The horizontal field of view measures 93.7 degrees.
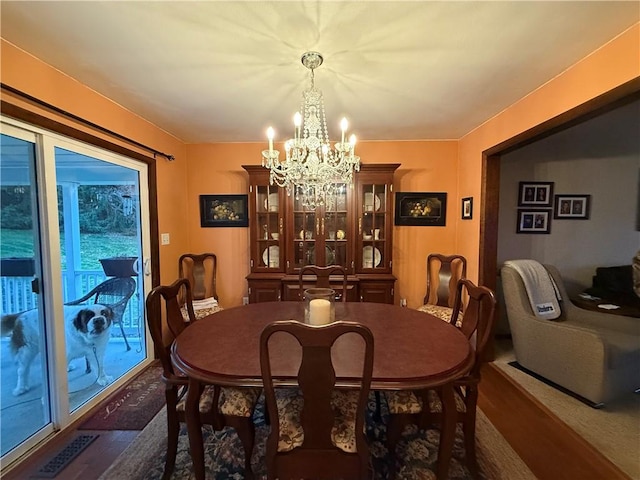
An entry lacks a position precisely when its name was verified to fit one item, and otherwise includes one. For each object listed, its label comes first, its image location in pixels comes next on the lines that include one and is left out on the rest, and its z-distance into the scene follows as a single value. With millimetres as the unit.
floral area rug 1676
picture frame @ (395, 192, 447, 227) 3592
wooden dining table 1288
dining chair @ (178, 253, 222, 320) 3388
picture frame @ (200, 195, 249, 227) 3688
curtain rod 1650
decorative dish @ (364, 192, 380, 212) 3439
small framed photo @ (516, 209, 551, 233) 3572
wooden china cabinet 3359
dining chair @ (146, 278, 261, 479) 1511
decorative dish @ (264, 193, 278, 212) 3482
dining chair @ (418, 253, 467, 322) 3299
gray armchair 2217
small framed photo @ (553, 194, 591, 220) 3584
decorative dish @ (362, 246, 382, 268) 3482
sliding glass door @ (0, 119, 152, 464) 1837
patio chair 2570
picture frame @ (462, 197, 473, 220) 3187
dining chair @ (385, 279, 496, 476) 1542
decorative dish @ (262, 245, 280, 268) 3518
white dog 1897
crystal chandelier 1985
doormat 2104
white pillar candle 1549
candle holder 1550
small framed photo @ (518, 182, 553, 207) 3549
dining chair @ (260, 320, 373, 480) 1095
